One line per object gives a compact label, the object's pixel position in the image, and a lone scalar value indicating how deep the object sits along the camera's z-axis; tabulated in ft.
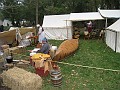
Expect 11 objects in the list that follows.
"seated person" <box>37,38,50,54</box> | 13.01
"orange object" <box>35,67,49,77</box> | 11.19
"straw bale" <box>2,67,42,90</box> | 9.00
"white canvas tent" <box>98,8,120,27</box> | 27.53
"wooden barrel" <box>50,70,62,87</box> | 10.17
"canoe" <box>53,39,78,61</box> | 14.11
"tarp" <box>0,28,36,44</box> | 19.43
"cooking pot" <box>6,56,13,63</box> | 11.88
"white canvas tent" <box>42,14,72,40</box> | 27.14
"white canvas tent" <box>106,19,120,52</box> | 17.87
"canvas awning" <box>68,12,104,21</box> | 27.35
